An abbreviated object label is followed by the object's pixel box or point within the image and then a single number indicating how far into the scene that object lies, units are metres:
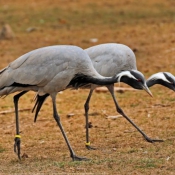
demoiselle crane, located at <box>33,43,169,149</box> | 16.78
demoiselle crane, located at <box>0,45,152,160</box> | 15.03
